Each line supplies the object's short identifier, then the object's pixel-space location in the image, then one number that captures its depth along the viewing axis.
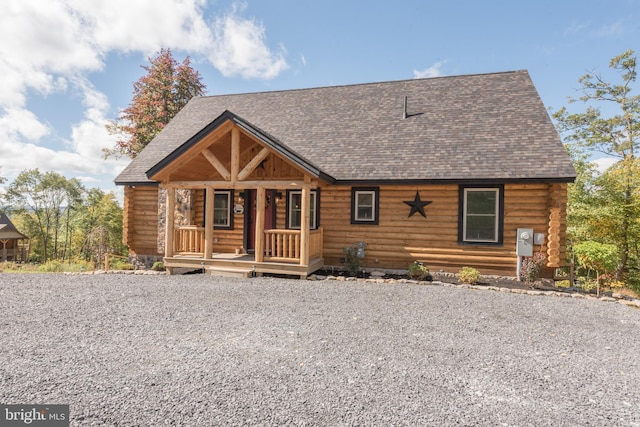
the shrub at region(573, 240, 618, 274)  7.83
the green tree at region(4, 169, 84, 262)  39.53
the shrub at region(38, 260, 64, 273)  12.85
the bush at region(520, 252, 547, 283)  8.34
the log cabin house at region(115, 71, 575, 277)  8.82
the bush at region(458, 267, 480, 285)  8.46
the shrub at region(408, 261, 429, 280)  9.11
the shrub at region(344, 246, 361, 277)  9.55
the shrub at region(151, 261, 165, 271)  10.46
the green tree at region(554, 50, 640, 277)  15.85
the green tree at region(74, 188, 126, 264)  28.67
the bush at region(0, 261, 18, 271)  15.52
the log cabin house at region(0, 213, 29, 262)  32.81
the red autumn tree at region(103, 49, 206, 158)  22.14
